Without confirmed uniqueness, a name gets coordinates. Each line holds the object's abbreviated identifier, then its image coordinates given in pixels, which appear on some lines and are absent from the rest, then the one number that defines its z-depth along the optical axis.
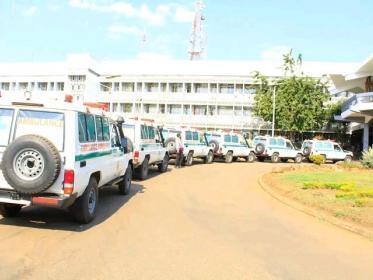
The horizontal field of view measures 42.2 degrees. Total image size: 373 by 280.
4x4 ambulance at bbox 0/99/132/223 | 7.89
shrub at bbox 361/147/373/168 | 26.20
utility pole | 50.69
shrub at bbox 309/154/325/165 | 30.40
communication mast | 92.50
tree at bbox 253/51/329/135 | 50.09
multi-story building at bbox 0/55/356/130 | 59.34
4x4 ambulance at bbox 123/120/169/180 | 16.34
